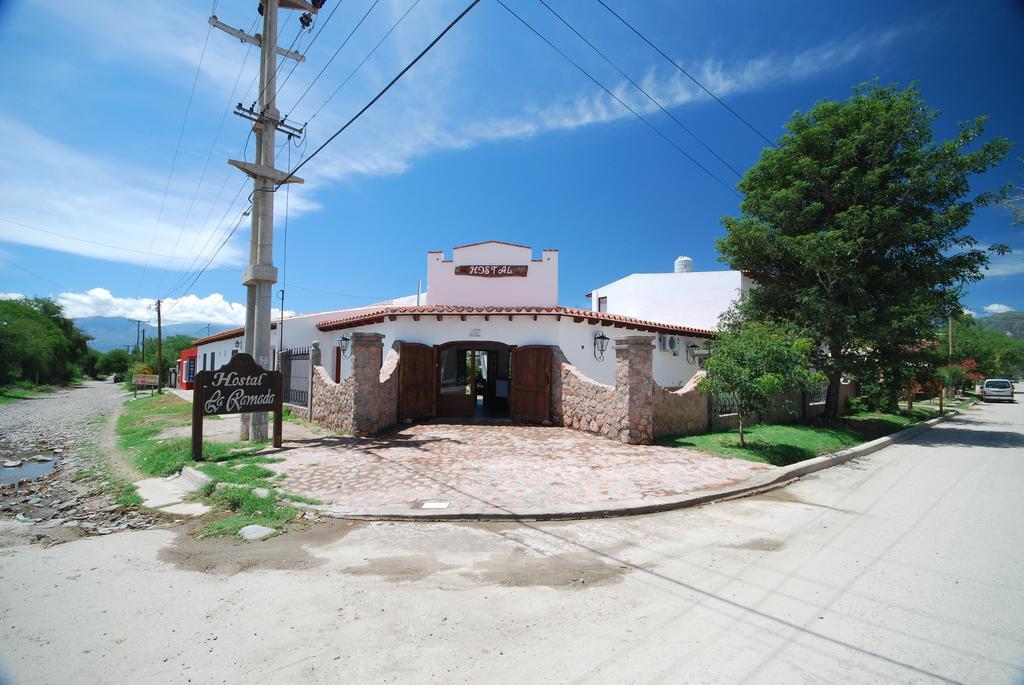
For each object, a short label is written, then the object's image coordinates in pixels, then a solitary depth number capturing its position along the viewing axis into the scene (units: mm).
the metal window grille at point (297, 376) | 16469
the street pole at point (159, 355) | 35394
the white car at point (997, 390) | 36750
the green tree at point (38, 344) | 39062
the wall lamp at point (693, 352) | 19547
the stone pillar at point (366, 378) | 11727
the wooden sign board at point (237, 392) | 9555
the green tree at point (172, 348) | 57969
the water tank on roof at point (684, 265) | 27469
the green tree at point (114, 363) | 88000
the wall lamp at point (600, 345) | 15609
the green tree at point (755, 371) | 10570
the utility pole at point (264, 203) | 11484
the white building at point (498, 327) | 14789
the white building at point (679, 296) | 22641
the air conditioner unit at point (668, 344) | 17844
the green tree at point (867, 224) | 14500
